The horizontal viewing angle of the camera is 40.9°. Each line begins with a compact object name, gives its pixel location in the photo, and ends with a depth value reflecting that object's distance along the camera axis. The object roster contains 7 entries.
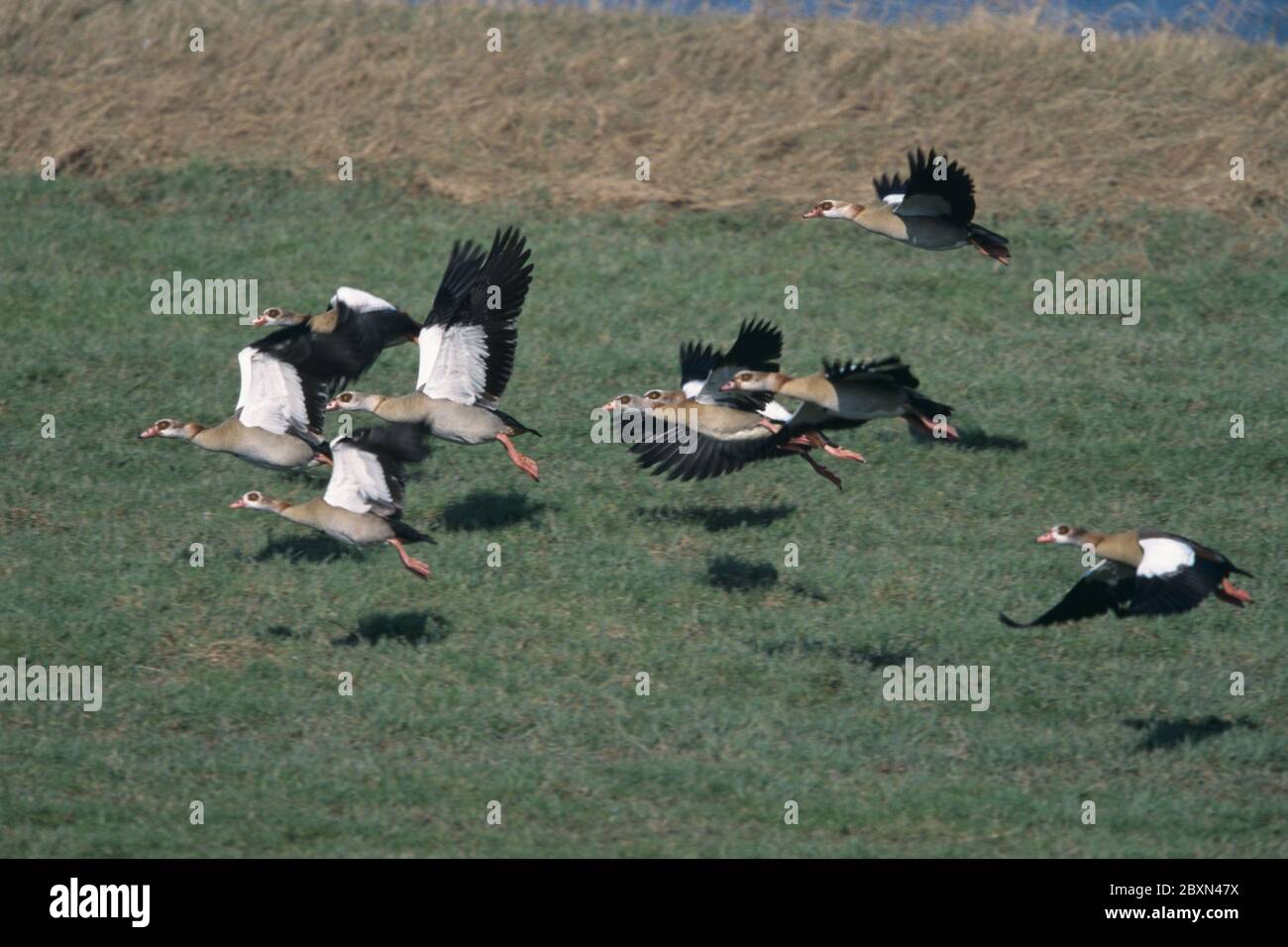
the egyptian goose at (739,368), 10.87
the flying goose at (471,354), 10.82
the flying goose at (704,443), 10.73
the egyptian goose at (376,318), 12.09
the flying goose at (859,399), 9.80
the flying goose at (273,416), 10.81
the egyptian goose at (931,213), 11.12
